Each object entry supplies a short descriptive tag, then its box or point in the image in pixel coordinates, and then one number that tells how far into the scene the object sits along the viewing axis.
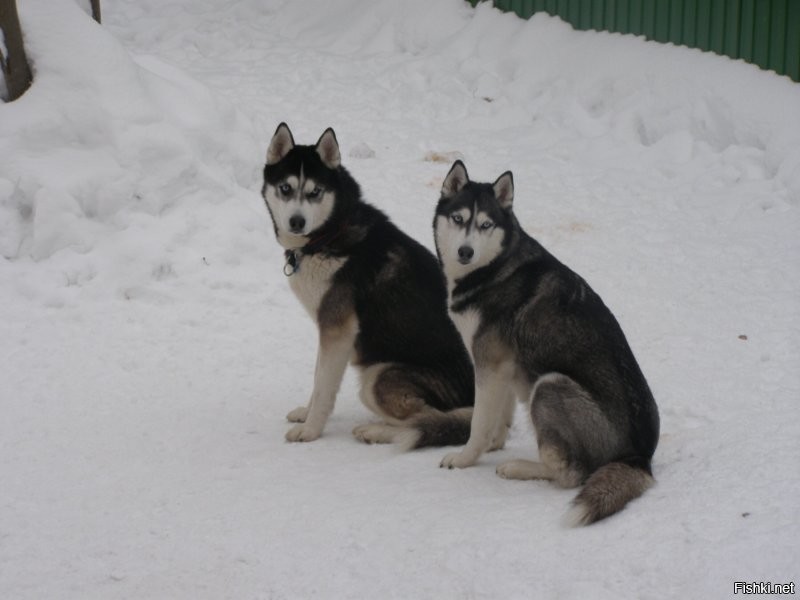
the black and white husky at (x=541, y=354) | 9.67
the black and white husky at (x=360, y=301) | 11.86
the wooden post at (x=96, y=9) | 20.36
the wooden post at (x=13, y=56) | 17.23
